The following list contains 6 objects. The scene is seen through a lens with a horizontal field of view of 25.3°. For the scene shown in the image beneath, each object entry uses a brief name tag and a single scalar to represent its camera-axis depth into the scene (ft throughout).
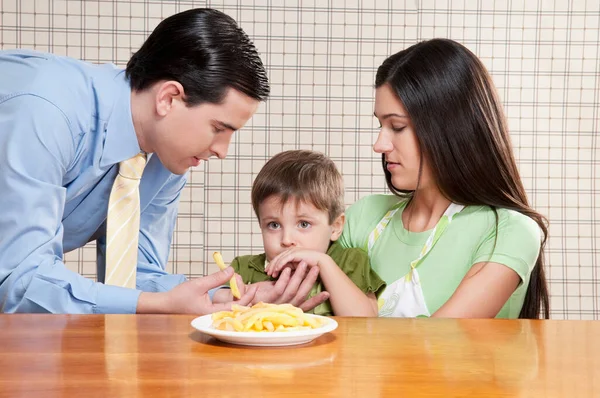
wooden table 4.37
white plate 4.99
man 6.13
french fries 5.07
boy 6.73
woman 6.65
